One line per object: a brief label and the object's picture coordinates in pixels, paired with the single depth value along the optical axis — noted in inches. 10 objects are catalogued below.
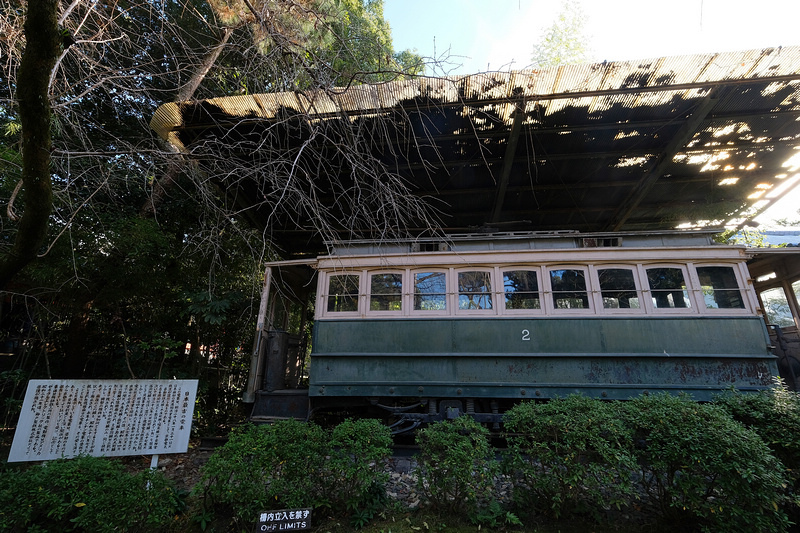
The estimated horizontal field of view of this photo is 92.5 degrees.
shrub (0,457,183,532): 100.5
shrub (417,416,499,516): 123.2
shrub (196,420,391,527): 118.3
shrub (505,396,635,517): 119.3
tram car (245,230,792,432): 192.2
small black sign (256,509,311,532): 105.2
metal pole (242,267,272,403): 216.2
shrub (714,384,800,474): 119.0
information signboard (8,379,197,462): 139.3
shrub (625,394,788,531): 104.1
